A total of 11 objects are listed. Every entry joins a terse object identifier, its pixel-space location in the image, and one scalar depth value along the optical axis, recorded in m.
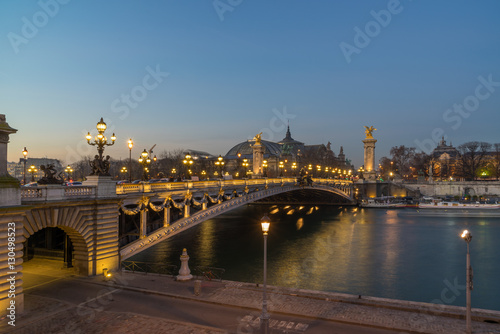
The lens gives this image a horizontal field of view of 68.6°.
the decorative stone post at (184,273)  20.83
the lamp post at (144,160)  26.68
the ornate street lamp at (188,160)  32.72
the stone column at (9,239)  14.46
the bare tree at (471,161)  124.62
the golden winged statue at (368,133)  111.41
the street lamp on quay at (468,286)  13.13
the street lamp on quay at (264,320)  12.75
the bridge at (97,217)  15.05
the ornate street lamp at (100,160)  20.73
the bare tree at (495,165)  130.00
